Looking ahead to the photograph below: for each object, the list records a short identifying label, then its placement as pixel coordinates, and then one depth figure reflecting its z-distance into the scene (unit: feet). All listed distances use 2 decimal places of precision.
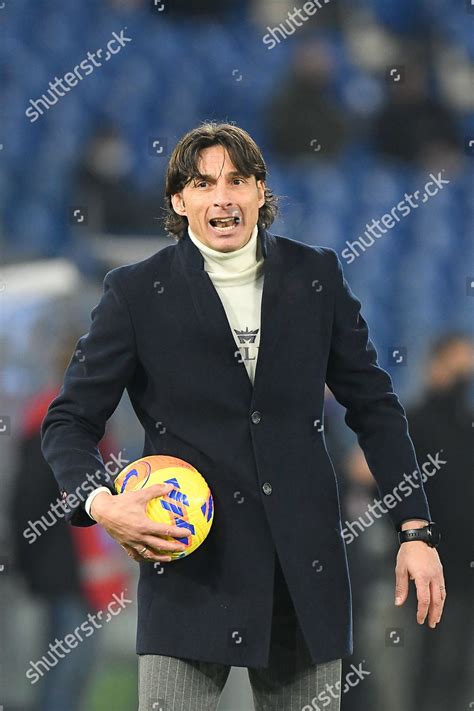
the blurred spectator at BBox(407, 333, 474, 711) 24.22
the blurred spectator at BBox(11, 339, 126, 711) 23.36
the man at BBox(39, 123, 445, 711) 12.35
